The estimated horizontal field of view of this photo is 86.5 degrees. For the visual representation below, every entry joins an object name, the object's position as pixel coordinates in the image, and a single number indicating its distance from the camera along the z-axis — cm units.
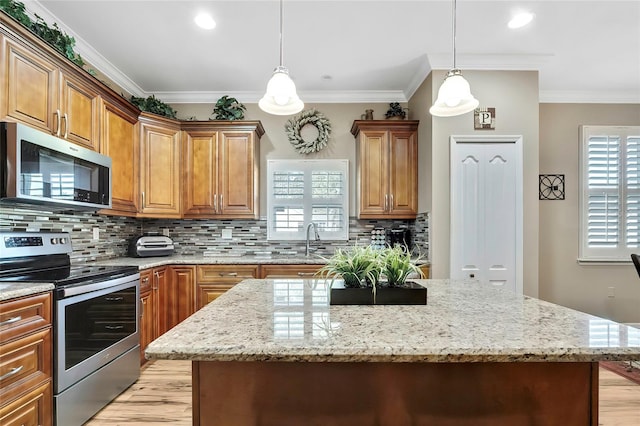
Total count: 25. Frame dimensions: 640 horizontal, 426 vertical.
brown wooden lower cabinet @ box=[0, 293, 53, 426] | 158
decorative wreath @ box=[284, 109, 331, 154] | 395
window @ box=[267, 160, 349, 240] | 404
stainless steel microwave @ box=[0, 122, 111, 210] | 186
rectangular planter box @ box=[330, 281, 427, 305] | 139
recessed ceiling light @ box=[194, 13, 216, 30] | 252
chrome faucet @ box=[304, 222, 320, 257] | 394
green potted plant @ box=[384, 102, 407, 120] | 375
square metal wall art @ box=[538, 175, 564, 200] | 394
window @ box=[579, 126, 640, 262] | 390
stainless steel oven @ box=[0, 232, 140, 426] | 192
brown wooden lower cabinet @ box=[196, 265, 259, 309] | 331
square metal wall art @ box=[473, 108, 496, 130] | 318
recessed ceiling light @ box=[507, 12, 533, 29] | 251
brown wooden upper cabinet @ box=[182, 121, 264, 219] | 363
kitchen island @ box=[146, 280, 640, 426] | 101
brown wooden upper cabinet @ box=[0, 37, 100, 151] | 190
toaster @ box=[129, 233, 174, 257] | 341
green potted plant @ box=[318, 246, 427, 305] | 139
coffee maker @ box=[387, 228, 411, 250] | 373
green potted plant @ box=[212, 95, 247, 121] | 376
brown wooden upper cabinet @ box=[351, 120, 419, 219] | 359
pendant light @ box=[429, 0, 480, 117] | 180
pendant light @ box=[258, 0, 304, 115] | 174
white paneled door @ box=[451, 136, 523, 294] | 316
